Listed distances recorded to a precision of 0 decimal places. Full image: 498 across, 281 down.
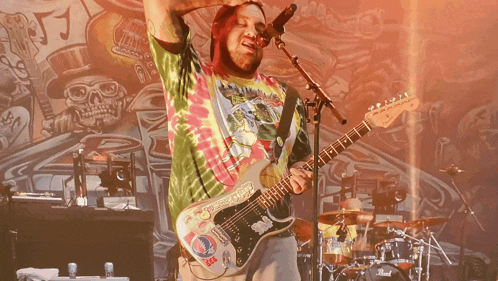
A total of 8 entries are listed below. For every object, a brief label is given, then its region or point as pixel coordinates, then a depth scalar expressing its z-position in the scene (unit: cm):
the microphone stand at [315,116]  245
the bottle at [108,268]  390
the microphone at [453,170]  459
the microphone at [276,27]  236
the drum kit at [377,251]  463
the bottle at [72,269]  387
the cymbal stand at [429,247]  479
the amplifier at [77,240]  385
